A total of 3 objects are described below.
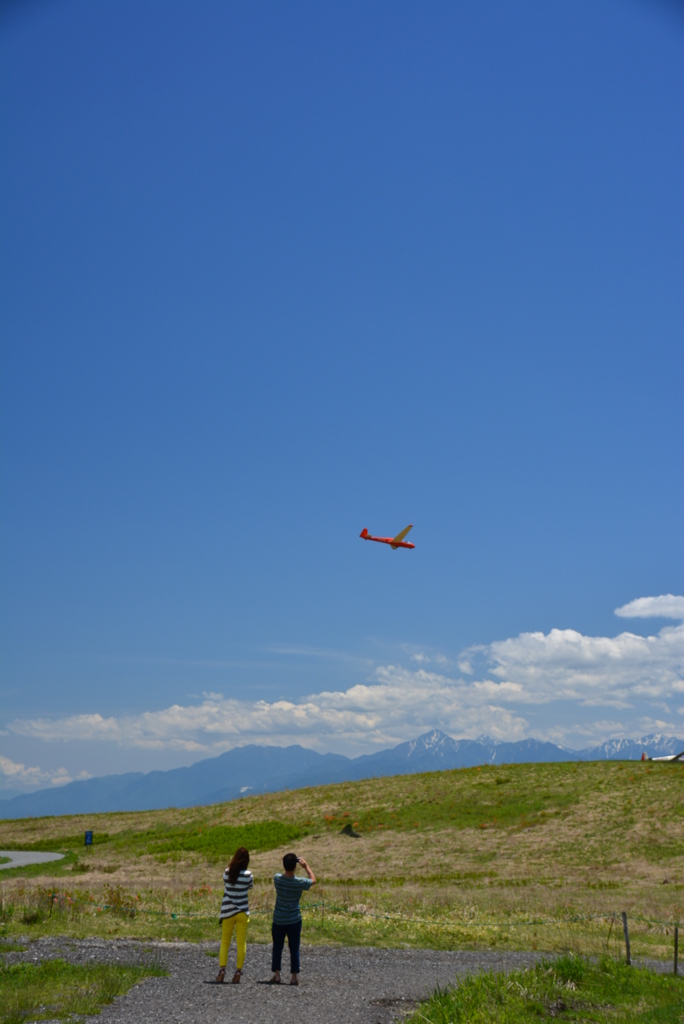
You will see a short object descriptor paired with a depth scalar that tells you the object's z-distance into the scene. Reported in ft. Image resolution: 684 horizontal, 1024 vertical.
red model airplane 160.04
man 43.68
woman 43.65
